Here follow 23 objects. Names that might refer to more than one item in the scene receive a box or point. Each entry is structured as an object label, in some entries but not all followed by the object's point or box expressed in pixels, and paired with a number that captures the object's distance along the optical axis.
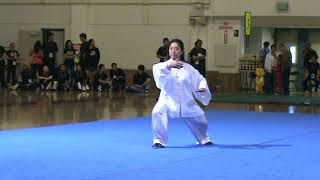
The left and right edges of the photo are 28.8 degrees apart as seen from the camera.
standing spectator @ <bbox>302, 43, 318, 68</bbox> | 22.45
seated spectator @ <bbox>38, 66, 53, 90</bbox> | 22.86
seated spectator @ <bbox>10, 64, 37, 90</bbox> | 22.84
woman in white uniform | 8.19
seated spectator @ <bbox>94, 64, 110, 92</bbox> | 22.62
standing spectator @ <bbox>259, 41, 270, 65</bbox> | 22.68
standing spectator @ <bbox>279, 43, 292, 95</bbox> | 21.77
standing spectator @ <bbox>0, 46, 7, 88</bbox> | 23.73
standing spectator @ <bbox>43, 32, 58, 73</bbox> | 23.09
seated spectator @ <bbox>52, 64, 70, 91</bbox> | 22.80
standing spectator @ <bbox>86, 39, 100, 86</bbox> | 22.45
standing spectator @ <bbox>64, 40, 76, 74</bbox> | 22.70
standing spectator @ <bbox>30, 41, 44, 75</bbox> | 23.16
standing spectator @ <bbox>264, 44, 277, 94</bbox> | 22.06
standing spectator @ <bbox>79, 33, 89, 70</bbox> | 22.39
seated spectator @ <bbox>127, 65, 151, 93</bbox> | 22.19
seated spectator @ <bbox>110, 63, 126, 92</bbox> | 22.89
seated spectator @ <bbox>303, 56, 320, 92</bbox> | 22.40
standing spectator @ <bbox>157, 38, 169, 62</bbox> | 20.44
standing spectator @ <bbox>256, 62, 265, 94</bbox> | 22.67
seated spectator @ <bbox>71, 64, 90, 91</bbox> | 22.55
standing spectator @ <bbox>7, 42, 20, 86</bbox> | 23.84
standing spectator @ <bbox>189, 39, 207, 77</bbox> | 21.05
